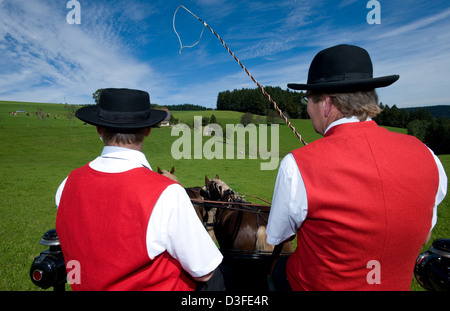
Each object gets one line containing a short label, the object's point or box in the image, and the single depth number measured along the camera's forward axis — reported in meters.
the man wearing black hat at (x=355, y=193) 1.20
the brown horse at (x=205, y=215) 4.82
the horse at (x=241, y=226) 3.38
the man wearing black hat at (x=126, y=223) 1.28
